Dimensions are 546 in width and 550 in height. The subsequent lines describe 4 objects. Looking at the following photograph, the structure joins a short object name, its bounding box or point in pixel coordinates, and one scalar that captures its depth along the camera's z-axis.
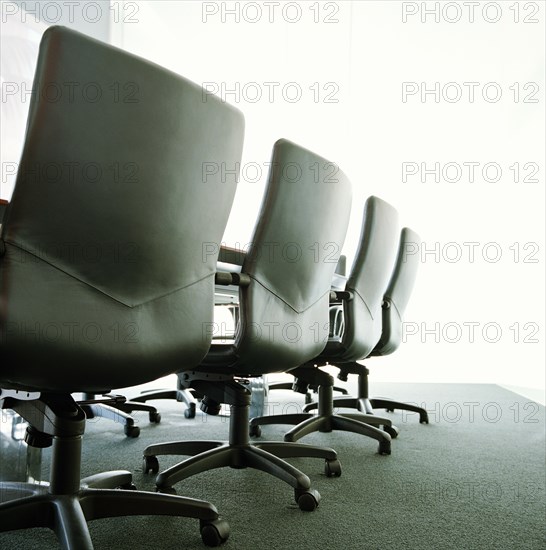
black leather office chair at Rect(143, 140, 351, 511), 1.55
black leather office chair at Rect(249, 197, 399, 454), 2.27
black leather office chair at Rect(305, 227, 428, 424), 2.84
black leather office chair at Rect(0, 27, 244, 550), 0.97
